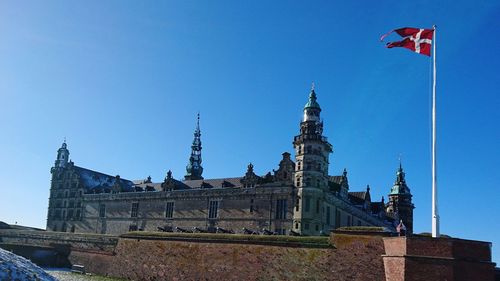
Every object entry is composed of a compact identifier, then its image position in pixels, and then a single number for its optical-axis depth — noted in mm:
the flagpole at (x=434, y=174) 22875
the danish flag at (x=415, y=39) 23234
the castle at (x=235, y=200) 53125
